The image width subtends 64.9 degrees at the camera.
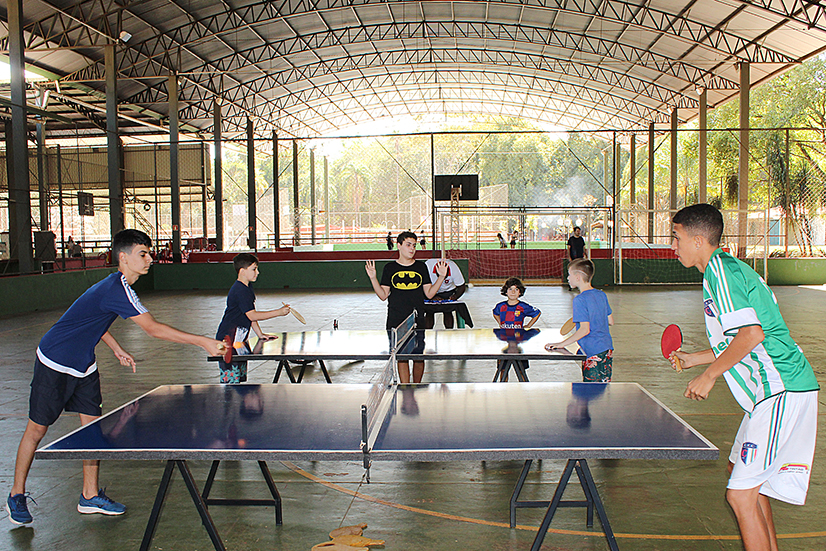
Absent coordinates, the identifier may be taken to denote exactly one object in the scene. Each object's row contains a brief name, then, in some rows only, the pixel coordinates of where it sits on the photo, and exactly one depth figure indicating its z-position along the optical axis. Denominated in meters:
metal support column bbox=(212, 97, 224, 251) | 26.15
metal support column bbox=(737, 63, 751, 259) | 22.06
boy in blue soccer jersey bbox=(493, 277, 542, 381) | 6.87
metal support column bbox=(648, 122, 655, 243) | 30.36
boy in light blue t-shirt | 4.92
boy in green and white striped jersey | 2.73
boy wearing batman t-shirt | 6.64
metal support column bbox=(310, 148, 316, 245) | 34.88
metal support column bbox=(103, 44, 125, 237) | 19.48
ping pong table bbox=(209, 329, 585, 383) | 4.89
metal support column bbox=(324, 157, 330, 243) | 34.33
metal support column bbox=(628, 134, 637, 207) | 30.40
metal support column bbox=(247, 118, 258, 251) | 25.46
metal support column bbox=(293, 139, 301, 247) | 30.65
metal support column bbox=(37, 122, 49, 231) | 17.17
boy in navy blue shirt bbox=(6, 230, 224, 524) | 3.74
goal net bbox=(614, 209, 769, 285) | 21.28
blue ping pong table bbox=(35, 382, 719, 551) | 2.75
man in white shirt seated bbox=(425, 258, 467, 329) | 9.54
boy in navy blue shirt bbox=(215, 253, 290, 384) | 5.40
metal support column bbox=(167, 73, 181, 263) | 23.48
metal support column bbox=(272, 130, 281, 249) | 27.53
